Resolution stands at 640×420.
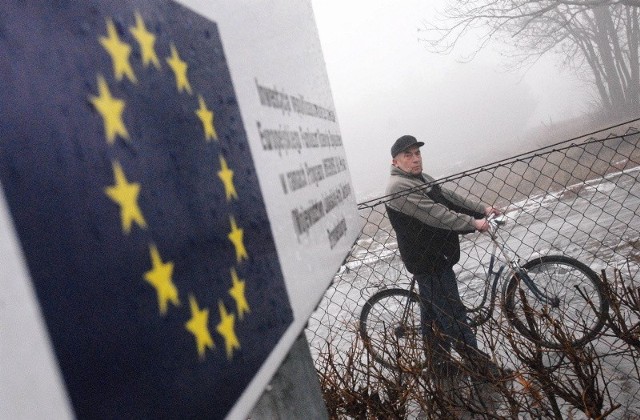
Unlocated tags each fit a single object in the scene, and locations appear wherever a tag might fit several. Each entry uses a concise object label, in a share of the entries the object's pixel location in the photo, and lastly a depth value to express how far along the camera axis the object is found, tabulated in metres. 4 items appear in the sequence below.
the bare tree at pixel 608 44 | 24.20
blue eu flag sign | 0.51
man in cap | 3.87
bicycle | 4.09
